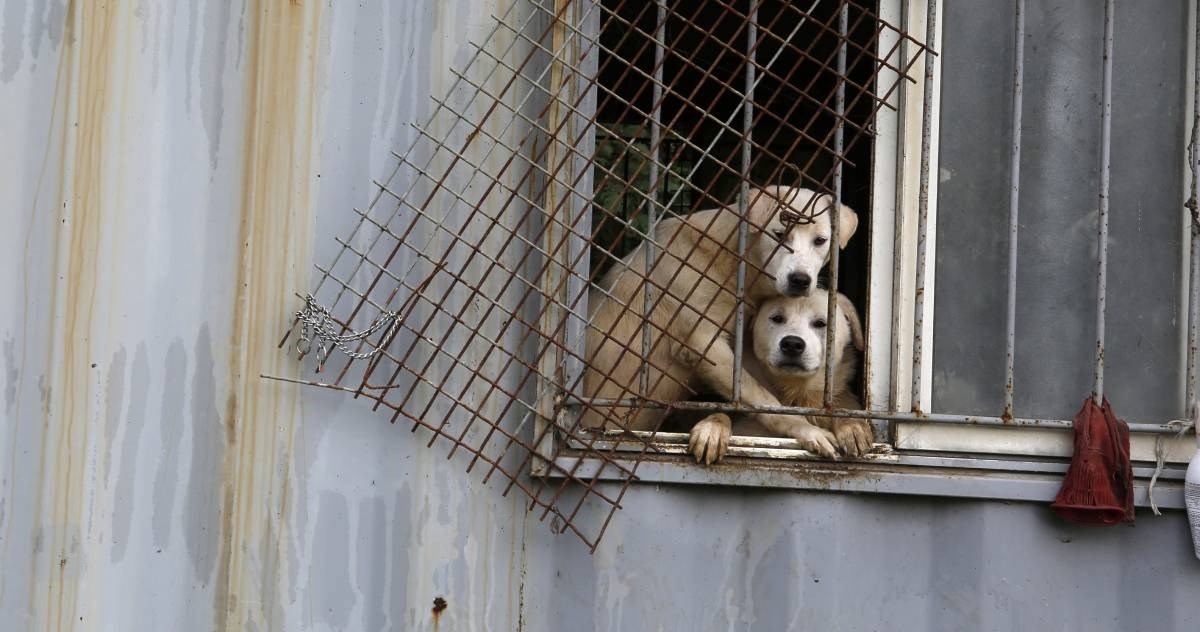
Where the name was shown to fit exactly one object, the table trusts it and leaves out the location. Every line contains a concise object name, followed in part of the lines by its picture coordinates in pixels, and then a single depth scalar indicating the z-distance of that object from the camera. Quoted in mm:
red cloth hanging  5961
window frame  6164
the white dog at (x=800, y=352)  7604
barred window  6262
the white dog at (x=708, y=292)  7332
